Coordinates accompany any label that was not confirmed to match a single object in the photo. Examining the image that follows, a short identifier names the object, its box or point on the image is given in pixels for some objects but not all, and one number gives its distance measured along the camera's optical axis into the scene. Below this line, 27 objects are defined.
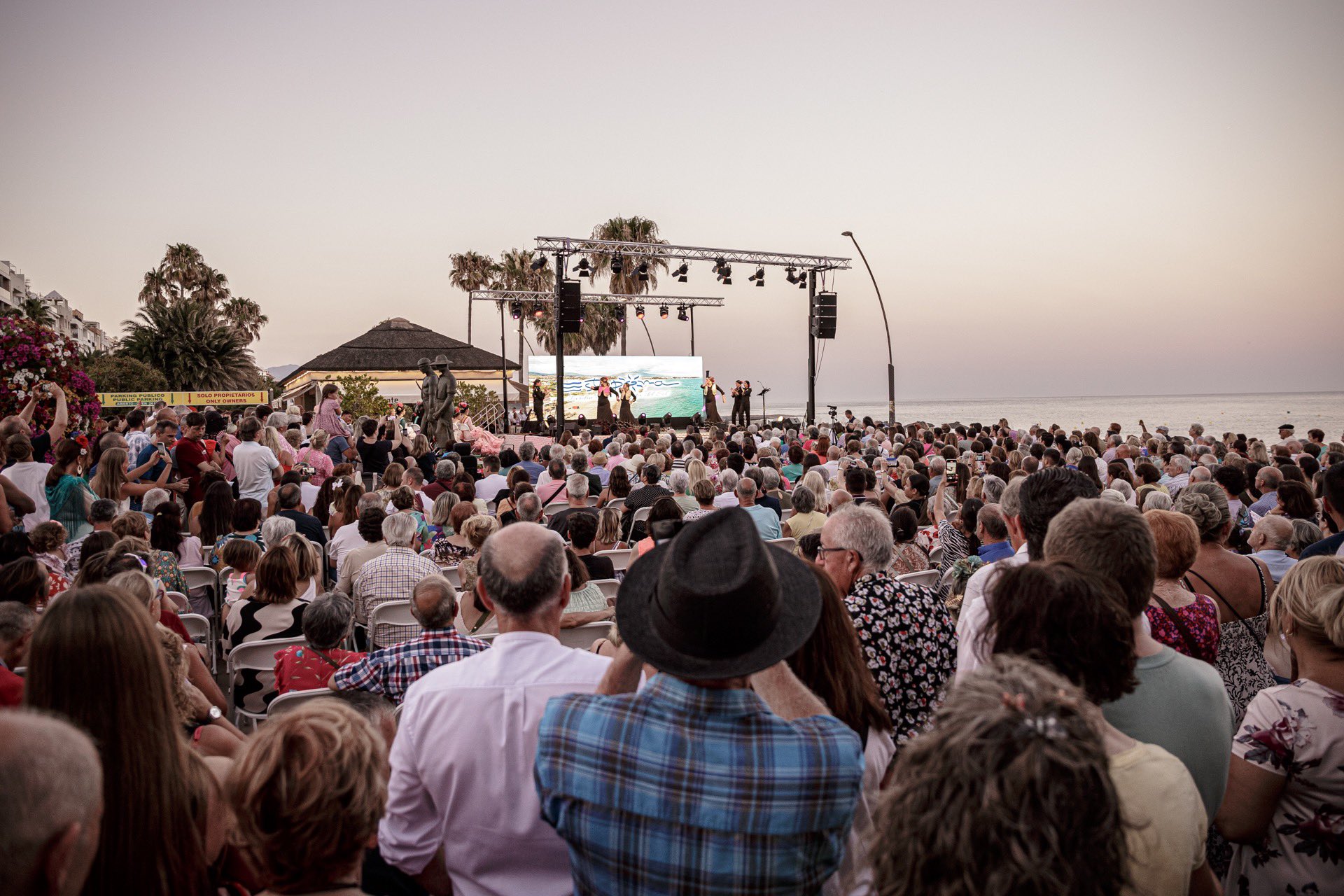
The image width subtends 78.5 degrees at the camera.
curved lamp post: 21.95
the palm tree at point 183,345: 31.61
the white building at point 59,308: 58.41
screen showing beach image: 28.30
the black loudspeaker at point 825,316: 20.67
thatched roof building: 37.31
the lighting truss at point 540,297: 25.84
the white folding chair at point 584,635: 3.81
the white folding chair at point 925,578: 4.66
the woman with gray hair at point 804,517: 6.39
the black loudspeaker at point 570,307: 17.44
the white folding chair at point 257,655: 3.79
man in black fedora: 1.41
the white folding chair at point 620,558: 5.67
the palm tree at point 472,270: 44.81
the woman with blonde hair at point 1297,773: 2.12
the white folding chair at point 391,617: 4.34
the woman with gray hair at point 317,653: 3.38
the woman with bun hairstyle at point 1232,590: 3.35
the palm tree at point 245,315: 48.38
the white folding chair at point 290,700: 3.02
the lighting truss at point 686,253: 17.73
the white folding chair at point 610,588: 4.89
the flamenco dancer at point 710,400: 28.97
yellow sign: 20.74
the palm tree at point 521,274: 43.12
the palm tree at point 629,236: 39.72
